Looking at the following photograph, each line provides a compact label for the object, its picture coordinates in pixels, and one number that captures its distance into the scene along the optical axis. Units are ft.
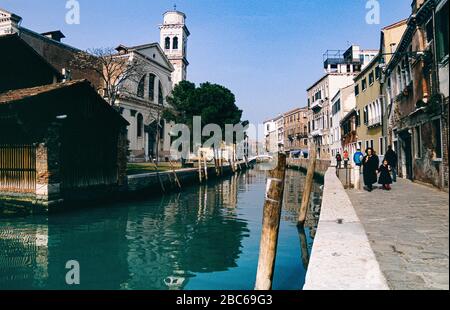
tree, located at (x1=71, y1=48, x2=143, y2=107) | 77.51
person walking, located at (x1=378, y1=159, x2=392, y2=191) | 37.27
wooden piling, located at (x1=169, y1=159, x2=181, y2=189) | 68.18
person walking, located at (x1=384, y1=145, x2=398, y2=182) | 46.39
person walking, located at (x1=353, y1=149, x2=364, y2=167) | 49.49
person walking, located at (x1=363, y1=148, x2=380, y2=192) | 37.04
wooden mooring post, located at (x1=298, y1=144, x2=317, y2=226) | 30.94
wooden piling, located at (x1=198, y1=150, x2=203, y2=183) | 84.17
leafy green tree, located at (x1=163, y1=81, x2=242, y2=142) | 121.08
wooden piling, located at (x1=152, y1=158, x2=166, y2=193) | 61.77
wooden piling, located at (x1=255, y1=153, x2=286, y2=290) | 13.50
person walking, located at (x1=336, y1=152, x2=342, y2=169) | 79.07
